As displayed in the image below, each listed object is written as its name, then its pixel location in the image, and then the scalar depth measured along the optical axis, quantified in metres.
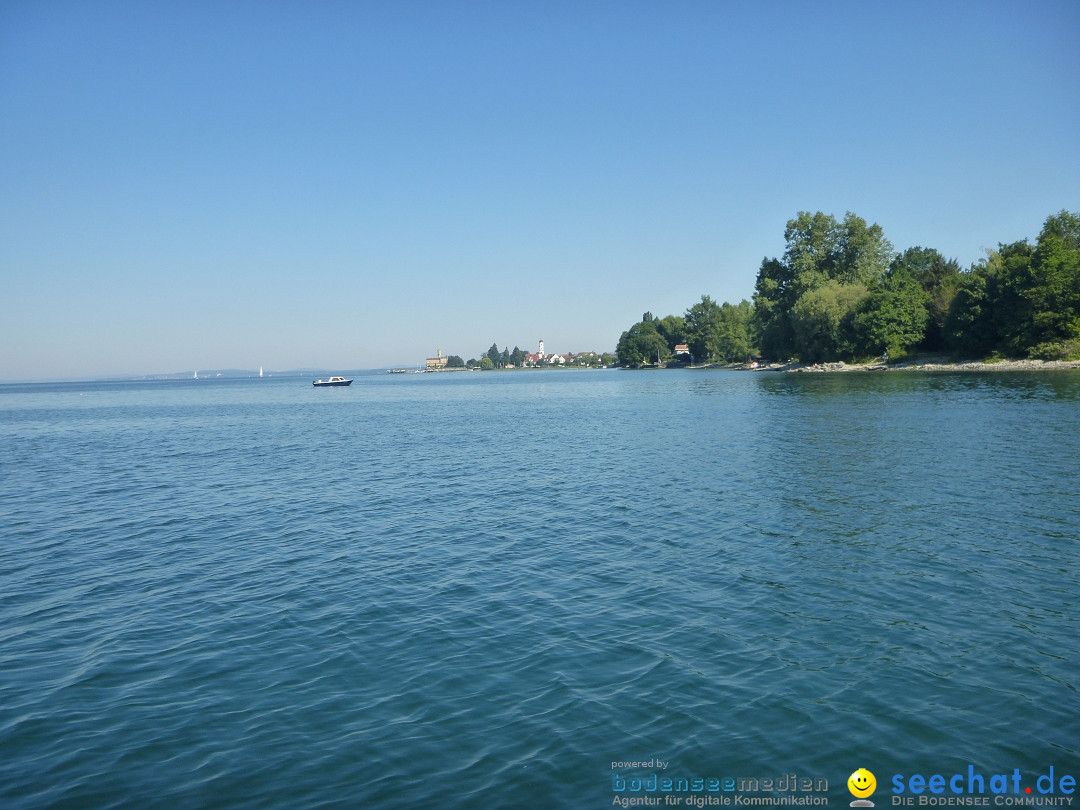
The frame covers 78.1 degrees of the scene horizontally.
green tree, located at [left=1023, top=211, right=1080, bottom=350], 72.81
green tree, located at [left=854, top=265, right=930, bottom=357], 95.69
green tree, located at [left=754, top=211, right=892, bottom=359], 117.25
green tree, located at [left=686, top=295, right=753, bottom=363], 171.12
